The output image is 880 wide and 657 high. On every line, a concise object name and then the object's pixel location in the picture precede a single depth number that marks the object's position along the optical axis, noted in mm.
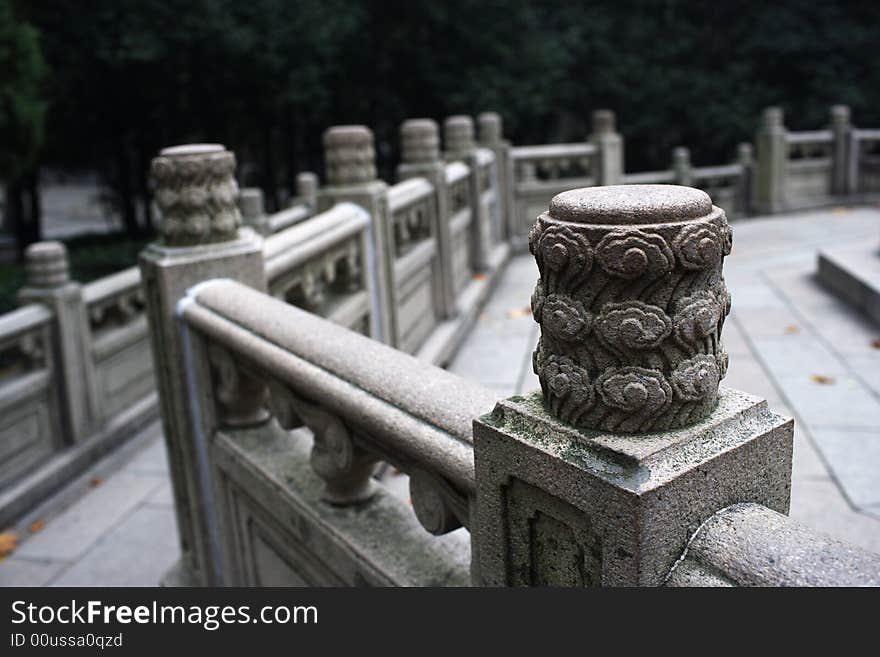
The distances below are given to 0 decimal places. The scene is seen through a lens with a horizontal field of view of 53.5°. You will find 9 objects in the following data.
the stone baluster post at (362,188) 4879
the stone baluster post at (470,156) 8227
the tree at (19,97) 10727
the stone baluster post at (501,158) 10078
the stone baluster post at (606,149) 11406
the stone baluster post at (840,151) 13602
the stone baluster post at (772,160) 13273
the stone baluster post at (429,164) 6449
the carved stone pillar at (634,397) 1141
